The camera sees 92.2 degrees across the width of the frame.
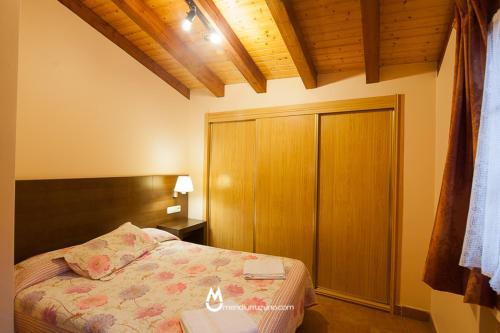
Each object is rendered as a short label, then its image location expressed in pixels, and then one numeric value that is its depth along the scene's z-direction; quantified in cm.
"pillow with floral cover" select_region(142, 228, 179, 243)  248
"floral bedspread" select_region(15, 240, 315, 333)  128
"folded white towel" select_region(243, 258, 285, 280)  176
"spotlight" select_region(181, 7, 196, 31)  189
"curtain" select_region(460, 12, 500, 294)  87
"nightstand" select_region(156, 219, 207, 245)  280
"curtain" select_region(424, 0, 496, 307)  119
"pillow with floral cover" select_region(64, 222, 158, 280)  175
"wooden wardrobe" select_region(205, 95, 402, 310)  246
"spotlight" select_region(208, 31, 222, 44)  213
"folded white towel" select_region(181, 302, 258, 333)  116
